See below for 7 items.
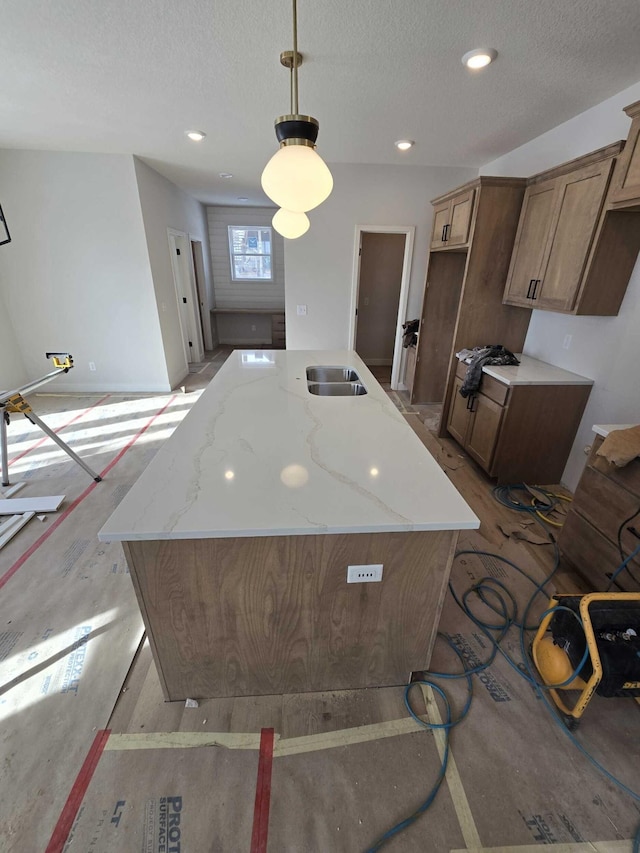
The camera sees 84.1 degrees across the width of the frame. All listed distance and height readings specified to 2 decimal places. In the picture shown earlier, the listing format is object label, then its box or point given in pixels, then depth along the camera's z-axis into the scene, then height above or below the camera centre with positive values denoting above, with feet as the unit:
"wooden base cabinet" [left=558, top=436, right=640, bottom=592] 5.41 -3.71
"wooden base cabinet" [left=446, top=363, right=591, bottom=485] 8.48 -3.38
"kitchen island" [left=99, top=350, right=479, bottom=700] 3.56 -2.74
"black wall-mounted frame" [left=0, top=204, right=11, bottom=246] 11.38 +1.13
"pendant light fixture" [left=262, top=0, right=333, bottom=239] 4.23 +1.21
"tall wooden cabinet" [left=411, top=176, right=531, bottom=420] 9.42 +0.55
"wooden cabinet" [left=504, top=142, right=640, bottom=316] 7.01 +0.86
